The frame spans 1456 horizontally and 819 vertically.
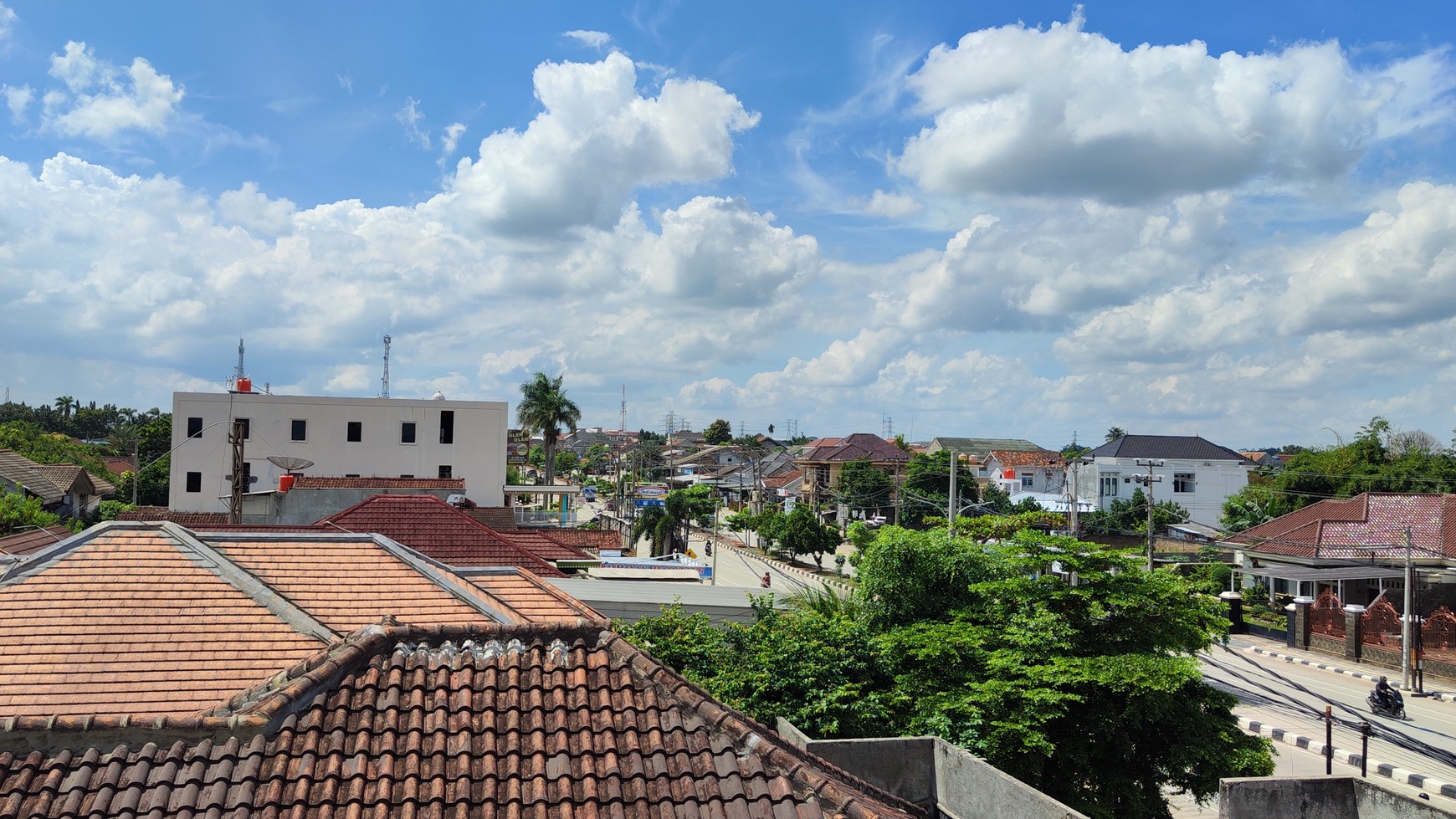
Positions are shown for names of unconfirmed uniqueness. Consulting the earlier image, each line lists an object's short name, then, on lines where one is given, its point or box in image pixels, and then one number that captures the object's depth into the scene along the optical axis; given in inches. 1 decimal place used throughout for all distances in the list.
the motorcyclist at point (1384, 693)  1053.2
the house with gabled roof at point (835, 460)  4002.5
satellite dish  1429.6
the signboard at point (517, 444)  3256.9
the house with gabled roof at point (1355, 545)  1657.2
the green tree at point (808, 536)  2402.8
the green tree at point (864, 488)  3506.4
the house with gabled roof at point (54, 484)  1999.3
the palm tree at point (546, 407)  3016.7
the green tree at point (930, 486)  3147.1
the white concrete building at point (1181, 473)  3063.5
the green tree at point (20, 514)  1386.6
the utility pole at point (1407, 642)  1190.3
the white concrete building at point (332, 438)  1845.5
